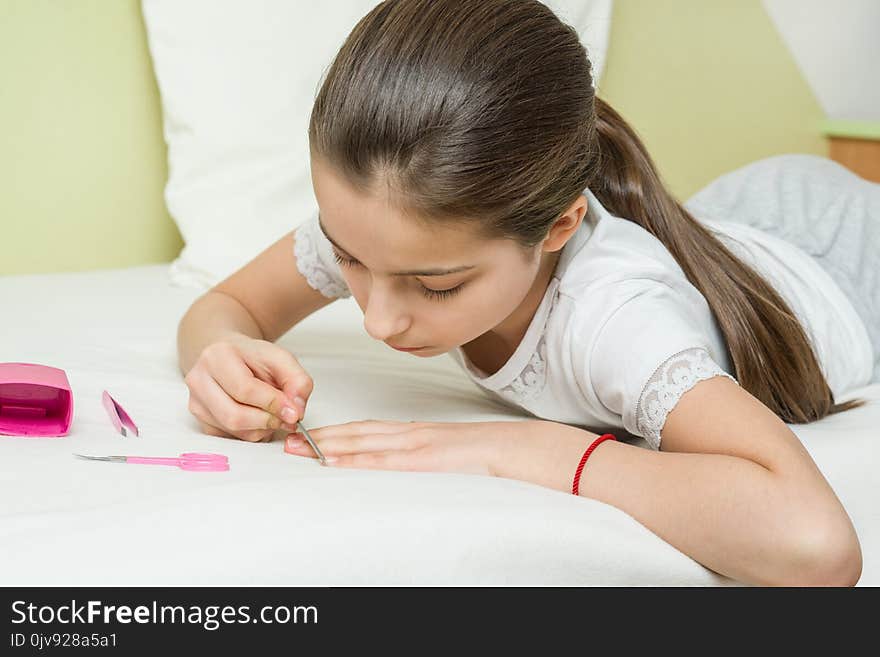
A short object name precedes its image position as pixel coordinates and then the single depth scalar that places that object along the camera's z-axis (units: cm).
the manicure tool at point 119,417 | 99
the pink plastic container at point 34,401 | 94
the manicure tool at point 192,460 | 88
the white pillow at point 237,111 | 174
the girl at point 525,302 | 84
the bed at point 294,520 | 69
